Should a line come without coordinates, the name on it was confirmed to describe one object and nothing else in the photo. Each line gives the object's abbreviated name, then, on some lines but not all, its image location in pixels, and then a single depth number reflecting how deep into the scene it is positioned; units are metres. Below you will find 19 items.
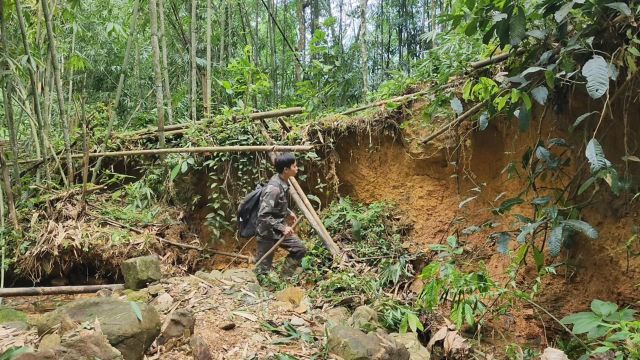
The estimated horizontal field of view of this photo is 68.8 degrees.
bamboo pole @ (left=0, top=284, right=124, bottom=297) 3.61
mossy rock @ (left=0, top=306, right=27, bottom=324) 3.26
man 4.97
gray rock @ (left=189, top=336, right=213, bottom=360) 2.91
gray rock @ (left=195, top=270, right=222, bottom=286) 4.36
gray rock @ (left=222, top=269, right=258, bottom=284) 4.49
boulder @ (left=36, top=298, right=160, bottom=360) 2.60
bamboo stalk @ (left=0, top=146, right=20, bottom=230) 5.27
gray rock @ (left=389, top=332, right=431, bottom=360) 3.59
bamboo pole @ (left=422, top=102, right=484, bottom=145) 3.68
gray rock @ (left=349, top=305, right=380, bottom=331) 3.74
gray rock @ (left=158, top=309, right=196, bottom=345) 3.02
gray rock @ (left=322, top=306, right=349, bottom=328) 3.76
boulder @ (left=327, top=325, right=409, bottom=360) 3.06
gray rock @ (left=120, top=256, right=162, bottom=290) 4.17
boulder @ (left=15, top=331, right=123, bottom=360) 2.27
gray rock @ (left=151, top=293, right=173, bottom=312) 3.72
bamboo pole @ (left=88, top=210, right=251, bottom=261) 5.96
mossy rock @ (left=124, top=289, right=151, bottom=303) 3.91
